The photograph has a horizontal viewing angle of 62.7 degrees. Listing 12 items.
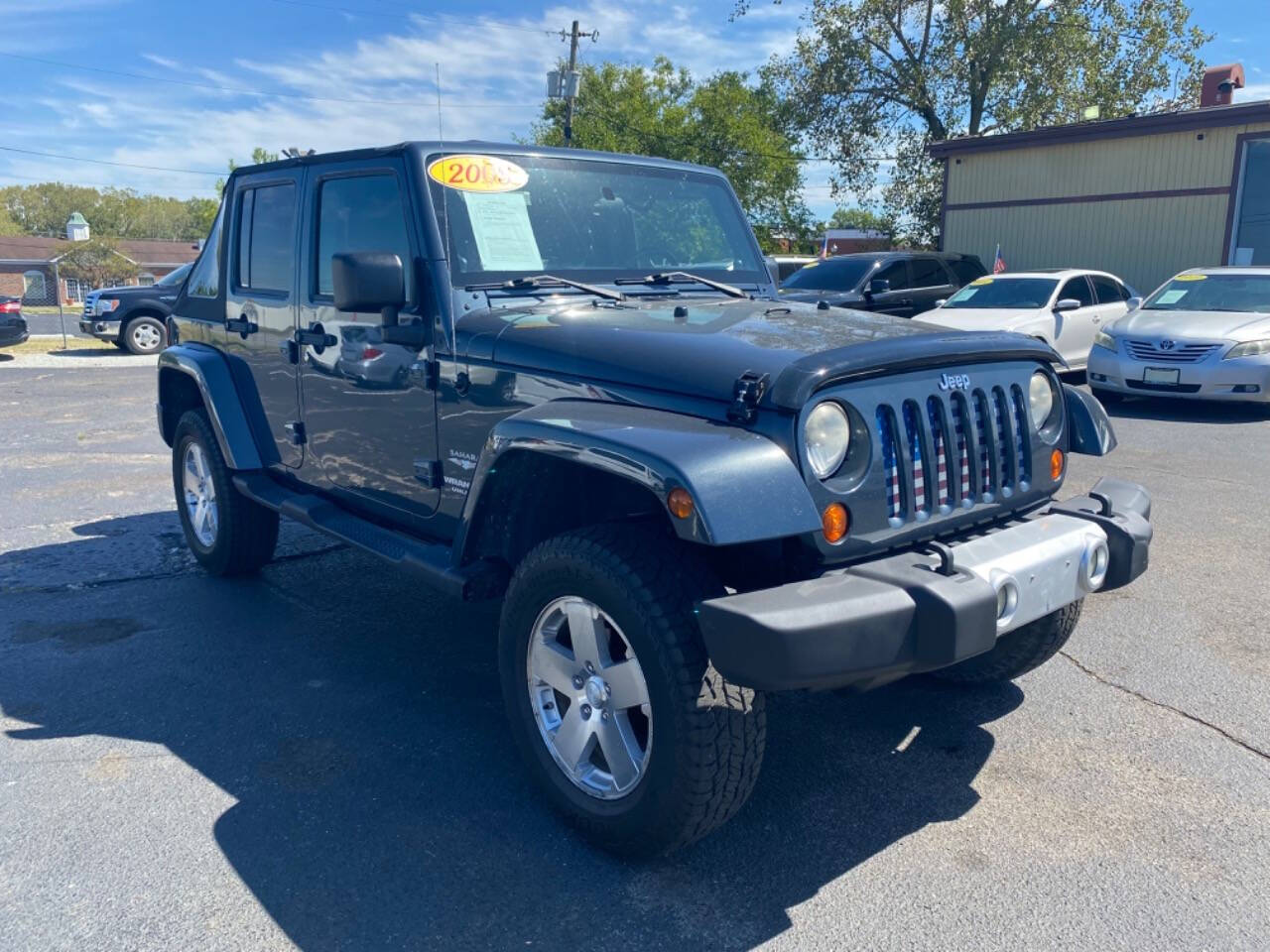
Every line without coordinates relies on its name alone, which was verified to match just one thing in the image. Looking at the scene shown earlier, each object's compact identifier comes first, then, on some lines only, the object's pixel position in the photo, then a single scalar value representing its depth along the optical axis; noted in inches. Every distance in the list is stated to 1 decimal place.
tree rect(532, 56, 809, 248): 1443.2
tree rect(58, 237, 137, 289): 2021.4
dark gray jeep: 99.4
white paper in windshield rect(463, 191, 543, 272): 146.0
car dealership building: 661.3
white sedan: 478.9
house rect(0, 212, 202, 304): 2249.0
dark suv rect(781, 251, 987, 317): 539.6
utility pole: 1064.2
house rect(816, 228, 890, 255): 1354.6
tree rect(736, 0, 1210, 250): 988.6
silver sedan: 393.1
